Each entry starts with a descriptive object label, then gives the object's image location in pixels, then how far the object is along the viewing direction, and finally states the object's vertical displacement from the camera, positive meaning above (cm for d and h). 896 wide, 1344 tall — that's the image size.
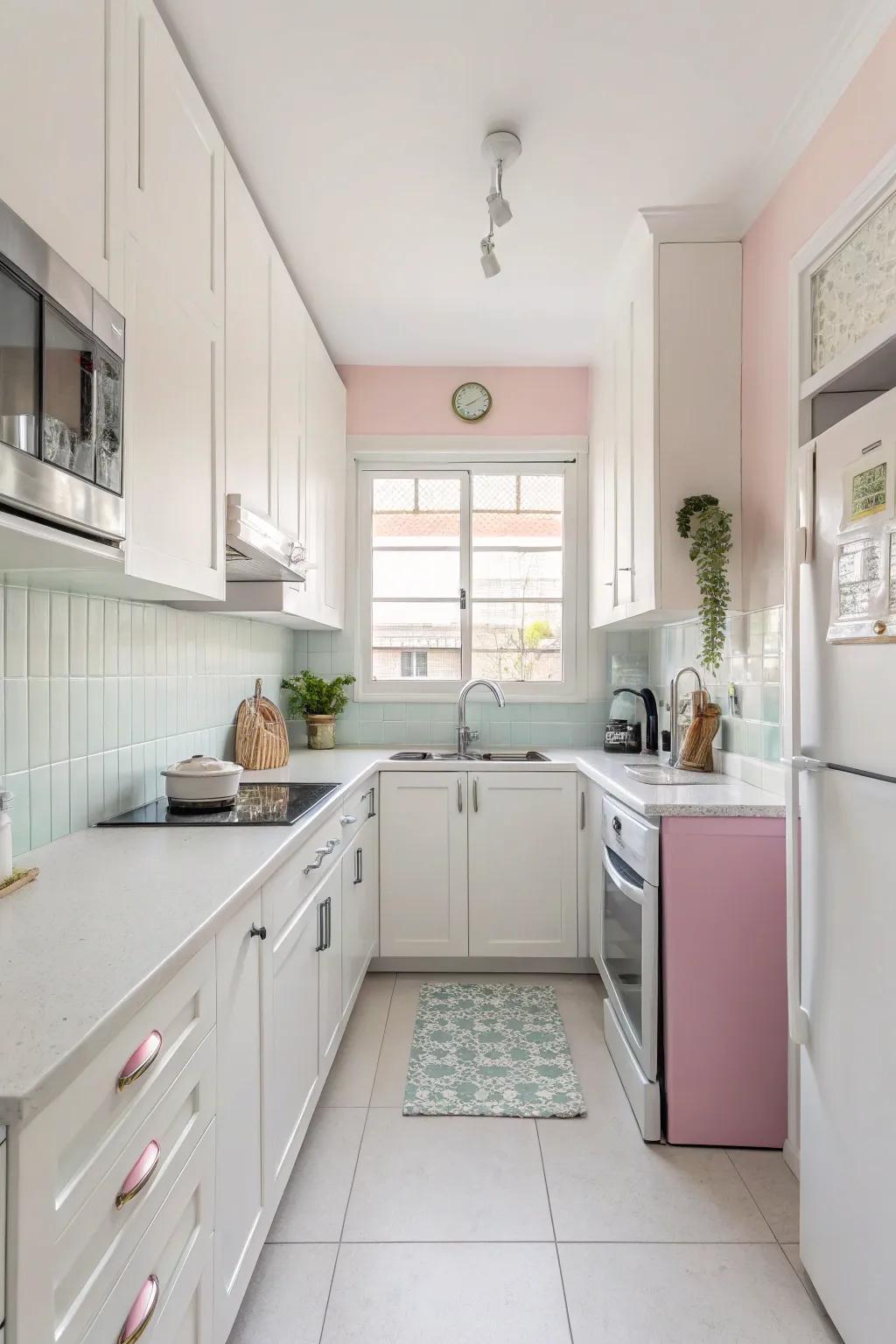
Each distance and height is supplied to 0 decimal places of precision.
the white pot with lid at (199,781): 188 -27
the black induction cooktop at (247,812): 175 -34
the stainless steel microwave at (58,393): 93 +40
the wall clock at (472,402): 360 +132
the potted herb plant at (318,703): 343 -12
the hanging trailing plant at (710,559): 234 +38
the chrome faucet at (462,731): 339 -24
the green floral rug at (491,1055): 218 -123
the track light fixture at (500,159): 198 +141
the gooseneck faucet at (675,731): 289 -20
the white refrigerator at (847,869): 118 -33
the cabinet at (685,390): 244 +94
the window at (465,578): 369 +49
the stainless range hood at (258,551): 187 +34
